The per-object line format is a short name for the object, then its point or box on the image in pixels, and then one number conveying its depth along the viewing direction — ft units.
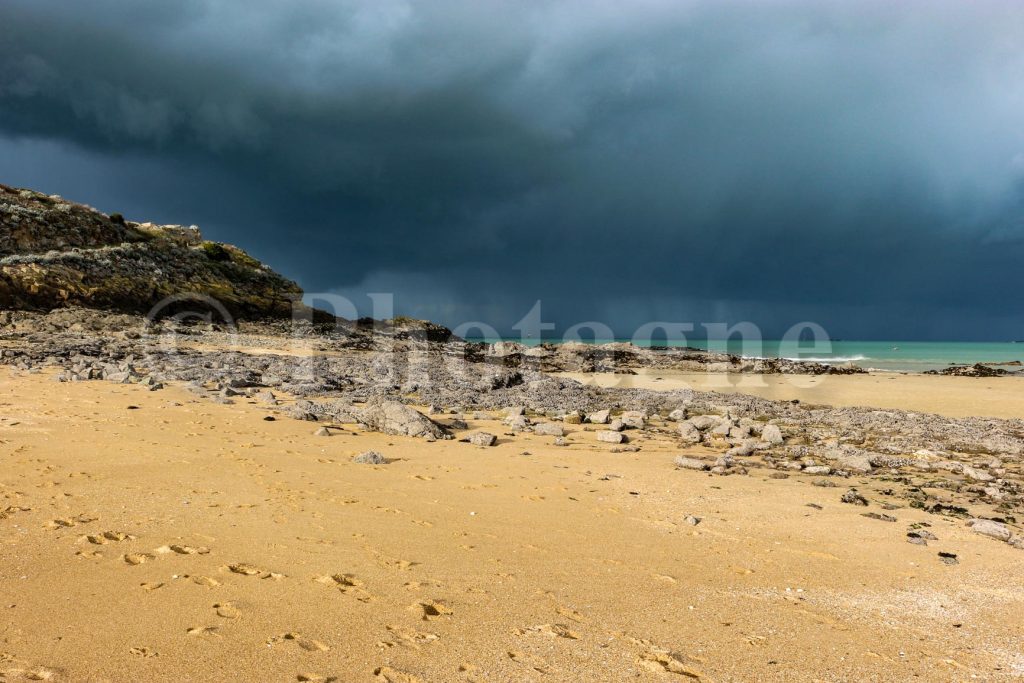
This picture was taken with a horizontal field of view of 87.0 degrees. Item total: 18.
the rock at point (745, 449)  34.45
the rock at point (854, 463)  31.22
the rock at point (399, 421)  34.22
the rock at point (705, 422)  43.42
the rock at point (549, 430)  38.27
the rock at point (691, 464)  29.48
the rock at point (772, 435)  38.58
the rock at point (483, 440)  33.17
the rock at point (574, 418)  44.36
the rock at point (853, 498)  24.07
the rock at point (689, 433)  38.49
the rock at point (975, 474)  29.87
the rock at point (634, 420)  42.91
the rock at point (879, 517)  21.73
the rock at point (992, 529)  19.90
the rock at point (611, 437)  36.42
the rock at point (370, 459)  26.40
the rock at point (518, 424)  39.37
